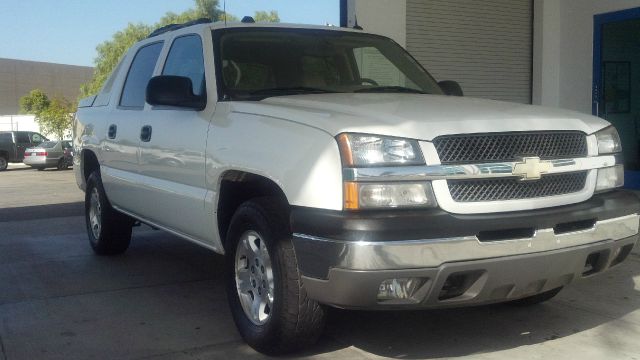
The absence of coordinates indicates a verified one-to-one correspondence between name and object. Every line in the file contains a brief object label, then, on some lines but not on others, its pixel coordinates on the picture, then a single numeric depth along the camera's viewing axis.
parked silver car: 28.23
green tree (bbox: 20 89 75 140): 41.66
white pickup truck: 3.33
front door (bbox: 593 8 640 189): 10.56
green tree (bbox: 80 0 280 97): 42.16
